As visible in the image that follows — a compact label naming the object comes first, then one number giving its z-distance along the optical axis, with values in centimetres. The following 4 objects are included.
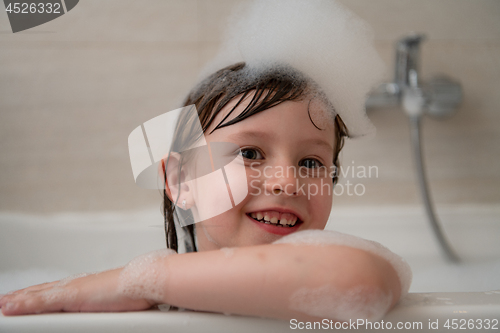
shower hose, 102
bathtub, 36
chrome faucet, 101
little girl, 36
